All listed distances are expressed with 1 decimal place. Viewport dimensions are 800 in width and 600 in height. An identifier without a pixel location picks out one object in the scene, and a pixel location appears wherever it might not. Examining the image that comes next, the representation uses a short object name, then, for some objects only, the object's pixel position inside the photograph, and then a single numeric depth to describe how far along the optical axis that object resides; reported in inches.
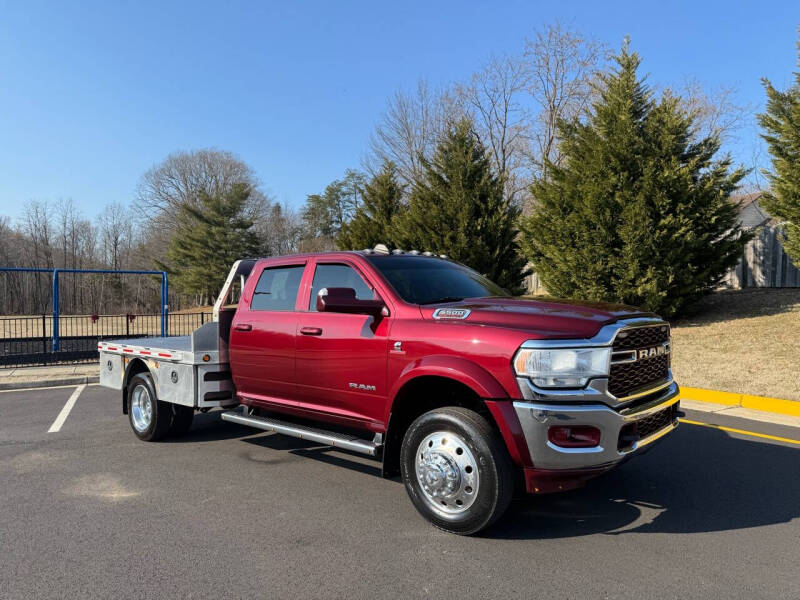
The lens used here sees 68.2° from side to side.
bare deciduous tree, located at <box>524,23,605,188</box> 1258.0
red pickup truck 146.6
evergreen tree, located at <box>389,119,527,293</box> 730.8
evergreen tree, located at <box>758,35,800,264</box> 507.2
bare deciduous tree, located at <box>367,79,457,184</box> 1435.5
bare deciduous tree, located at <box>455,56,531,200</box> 1395.2
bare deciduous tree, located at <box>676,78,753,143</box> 1461.1
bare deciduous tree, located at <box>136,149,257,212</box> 2409.0
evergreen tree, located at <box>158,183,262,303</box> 1849.2
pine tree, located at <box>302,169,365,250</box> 2763.3
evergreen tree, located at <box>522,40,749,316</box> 541.3
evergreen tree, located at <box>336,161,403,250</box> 994.1
